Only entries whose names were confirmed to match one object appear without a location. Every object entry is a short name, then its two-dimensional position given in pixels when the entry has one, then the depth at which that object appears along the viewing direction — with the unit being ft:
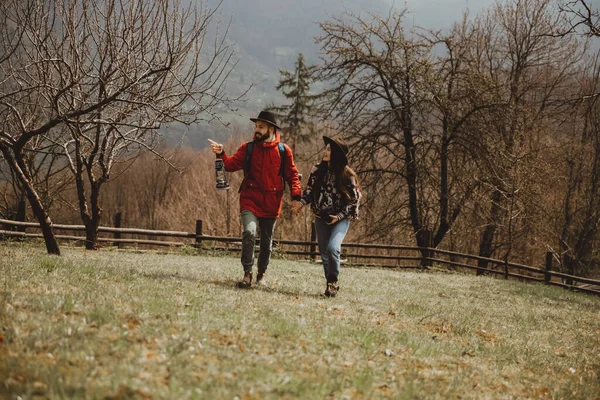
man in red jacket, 24.63
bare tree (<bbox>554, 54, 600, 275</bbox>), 85.35
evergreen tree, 123.24
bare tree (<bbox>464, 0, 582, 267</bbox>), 66.33
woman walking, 25.42
